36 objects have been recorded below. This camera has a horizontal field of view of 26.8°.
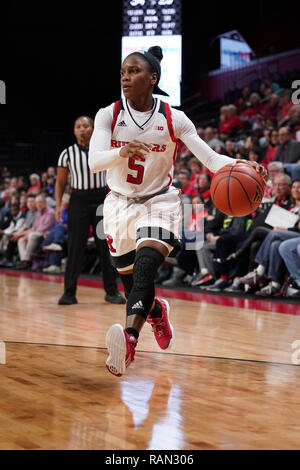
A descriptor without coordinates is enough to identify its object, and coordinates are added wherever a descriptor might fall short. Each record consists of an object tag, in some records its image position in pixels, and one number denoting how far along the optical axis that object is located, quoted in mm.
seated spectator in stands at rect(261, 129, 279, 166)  8641
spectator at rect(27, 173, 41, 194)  11981
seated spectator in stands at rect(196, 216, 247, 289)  7462
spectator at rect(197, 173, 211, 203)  8078
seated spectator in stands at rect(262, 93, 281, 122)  11461
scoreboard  11938
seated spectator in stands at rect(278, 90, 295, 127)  10302
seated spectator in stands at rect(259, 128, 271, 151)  9148
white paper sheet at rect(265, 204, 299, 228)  6625
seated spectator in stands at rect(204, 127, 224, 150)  10523
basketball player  3158
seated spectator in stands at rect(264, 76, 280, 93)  12641
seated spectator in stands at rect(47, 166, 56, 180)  12750
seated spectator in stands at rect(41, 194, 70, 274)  10086
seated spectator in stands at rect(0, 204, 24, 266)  11727
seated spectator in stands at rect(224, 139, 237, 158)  9062
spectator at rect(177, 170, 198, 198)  8656
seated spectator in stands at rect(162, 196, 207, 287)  7824
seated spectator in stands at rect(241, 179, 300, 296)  6578
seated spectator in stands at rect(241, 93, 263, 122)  12219
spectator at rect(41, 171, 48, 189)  12703
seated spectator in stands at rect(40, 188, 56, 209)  11227
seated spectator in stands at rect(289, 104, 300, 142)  8688
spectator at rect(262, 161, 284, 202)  7095
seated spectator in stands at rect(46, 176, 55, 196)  12109
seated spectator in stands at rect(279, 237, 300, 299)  6395
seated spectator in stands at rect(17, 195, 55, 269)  10633
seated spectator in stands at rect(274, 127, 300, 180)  7953
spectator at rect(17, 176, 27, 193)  13144
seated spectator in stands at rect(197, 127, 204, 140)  11220
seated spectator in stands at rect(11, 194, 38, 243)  11109
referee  6172
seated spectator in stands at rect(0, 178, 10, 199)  14150
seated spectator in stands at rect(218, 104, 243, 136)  11812
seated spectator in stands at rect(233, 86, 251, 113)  13393
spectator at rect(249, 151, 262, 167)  7641
